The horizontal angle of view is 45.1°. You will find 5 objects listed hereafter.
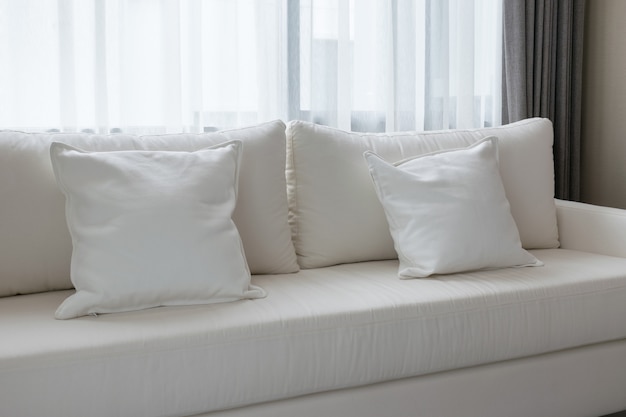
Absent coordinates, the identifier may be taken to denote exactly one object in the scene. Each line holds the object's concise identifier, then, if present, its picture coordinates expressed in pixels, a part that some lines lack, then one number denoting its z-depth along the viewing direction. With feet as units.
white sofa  5.53
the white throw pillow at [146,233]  6.14
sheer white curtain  8.46
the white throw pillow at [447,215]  7.43
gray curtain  11.34
